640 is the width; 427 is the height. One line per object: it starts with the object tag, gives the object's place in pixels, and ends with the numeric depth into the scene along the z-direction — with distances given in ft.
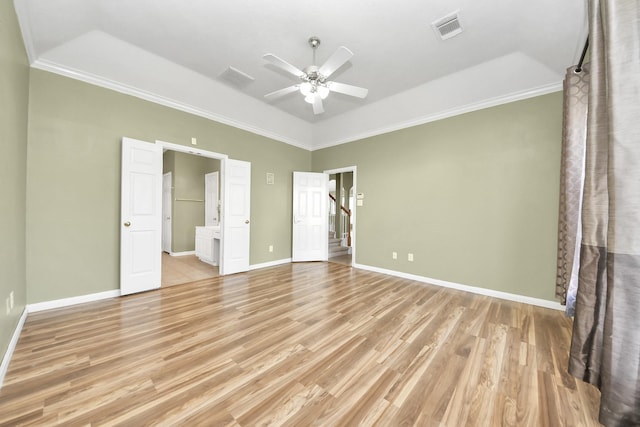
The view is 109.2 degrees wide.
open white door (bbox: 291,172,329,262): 18.03
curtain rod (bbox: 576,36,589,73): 7.11
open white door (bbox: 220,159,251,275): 14.06
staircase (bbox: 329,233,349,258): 20.69
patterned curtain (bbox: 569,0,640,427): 3.48
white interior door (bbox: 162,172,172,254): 20.97
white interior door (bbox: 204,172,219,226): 21.57
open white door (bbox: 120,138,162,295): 10.40
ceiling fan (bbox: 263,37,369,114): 7.58
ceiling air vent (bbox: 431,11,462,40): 8.06
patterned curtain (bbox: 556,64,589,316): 7.45
